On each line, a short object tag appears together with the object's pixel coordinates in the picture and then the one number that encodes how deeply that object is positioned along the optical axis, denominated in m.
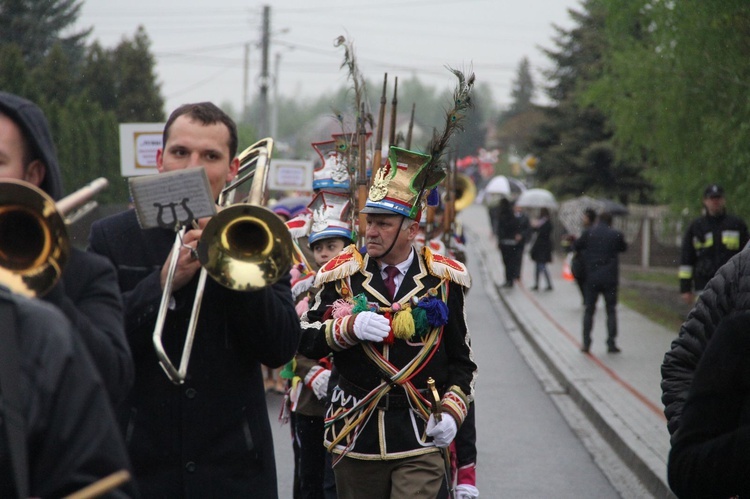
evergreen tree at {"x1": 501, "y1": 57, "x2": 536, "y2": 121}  90.12
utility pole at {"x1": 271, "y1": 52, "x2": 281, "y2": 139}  47.05
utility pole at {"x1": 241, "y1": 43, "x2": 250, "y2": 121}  62.68
